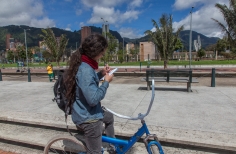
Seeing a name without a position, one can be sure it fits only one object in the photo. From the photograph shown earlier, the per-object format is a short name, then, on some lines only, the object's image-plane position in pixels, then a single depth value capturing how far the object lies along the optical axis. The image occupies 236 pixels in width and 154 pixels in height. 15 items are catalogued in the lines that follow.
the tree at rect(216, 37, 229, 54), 76.50
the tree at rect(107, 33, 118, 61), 32.70
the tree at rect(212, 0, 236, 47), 15.51
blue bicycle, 2.07
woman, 1.82
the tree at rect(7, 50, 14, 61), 81.12
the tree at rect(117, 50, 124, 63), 43.74
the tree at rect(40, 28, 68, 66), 26.31
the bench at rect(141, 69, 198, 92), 6.95
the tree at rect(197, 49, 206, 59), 74.49
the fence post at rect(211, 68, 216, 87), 8.16
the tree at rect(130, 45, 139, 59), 79.66
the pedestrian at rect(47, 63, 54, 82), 11.91
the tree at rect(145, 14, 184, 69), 20.39
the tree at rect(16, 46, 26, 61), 54.23
